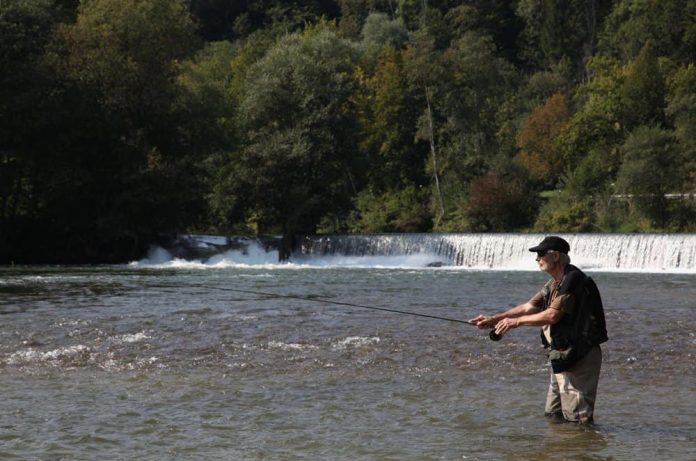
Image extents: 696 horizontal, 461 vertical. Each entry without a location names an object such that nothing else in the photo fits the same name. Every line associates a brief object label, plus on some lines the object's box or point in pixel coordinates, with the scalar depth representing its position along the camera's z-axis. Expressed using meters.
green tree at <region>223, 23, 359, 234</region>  51.19
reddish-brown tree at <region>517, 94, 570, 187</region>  56.41
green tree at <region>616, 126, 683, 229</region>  47.09
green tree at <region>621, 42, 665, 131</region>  56.75
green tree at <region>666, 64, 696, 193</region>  49.47
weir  36.09
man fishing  8.91
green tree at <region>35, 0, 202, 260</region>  45.69
